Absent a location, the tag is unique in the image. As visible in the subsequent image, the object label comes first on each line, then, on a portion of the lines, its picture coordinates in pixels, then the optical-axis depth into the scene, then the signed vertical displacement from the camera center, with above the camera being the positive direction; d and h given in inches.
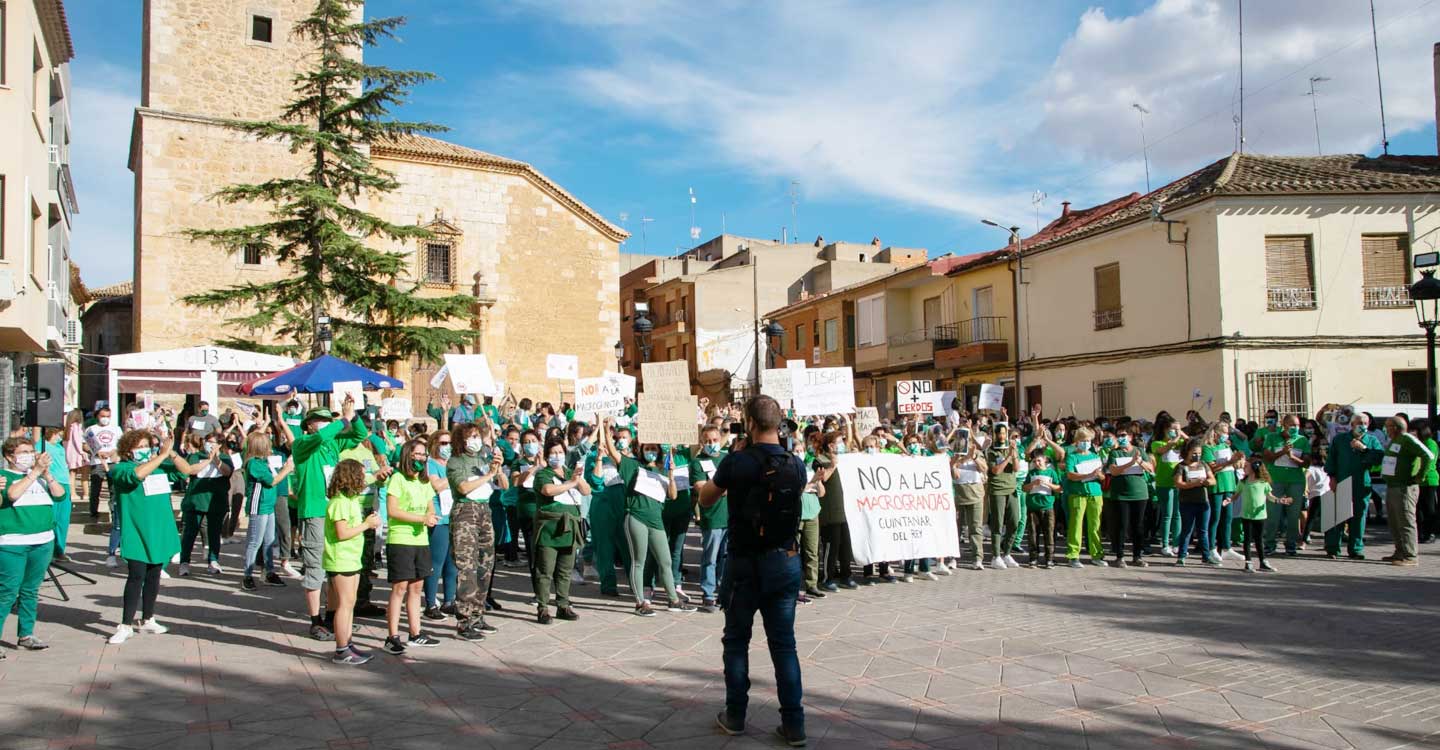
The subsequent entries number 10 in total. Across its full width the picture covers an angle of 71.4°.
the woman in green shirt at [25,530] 292.8 -30.2
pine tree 811.4 +157.4
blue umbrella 529.0 +24.8
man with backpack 210.7 -31.8
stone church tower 1113.4 +279.7
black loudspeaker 433.4 +14.6
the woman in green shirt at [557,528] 344.5 -37.5
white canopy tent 757.9 +44.3
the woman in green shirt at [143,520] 313.3 -29.5
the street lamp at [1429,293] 573.6 +63.6
